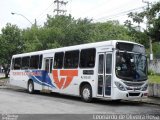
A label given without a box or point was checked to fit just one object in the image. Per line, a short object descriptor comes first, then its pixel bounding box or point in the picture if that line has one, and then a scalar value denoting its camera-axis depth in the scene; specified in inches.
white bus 673.6
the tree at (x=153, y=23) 661.3
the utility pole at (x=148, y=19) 703.2
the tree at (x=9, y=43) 1776.6
